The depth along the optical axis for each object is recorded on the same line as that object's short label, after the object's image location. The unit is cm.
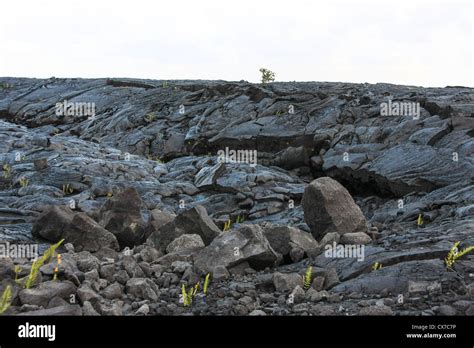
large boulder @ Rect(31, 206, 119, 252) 1184
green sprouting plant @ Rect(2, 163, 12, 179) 2054
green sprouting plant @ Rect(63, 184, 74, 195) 1956
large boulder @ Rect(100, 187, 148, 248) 1293
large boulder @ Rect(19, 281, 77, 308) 725
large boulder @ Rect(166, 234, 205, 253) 1090
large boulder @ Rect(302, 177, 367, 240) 1172
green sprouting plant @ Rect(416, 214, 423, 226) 1325
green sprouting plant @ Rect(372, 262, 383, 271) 902
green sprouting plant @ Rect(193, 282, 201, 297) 830
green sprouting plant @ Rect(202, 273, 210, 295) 837
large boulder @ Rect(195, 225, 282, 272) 947
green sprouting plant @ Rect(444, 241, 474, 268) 873
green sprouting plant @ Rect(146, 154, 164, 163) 2831
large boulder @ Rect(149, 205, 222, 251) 1175
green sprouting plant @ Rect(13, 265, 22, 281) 830
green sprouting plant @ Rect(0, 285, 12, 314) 687
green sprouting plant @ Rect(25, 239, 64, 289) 772
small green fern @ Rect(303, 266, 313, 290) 855
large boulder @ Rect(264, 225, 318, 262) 1041
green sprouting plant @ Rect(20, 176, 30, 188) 1942
